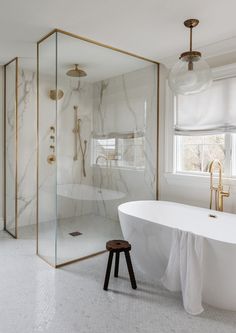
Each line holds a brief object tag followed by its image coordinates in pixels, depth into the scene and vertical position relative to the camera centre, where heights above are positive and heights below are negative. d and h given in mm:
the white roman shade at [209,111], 3039 +567
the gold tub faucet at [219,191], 2984 -372
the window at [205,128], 3062 +367
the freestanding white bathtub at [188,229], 2043 -743
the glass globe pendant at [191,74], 2377 +745
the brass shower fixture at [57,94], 2798 +653
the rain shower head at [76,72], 2916 +942
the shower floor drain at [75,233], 3063 -868
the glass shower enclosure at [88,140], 2869 +203
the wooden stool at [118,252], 2416 -872
